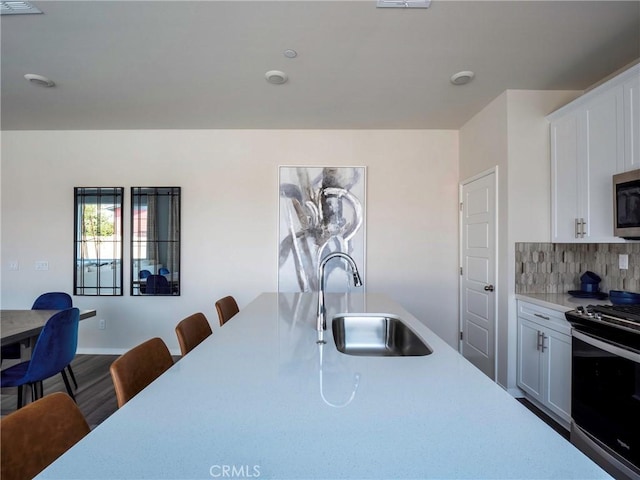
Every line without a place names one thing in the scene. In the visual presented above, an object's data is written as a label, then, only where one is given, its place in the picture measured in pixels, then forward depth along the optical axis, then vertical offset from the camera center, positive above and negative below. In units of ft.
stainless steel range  5.04 -2.63
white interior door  9.53 -1.03
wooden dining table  6.44 -1.97
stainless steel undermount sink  5.59 -1.77
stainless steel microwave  6.13 +0.78
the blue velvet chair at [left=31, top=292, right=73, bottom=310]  9.68 -1.95
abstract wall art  11.79 +0.76
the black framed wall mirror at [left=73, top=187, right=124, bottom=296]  12.01 +0.01
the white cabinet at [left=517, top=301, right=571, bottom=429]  6.88 -2.91
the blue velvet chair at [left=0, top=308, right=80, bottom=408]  6.53 -2.59
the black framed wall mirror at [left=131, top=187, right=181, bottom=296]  11.95 -0.11
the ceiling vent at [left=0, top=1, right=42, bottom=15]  5.69 +4.45
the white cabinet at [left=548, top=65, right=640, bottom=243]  6.52 +2.11
